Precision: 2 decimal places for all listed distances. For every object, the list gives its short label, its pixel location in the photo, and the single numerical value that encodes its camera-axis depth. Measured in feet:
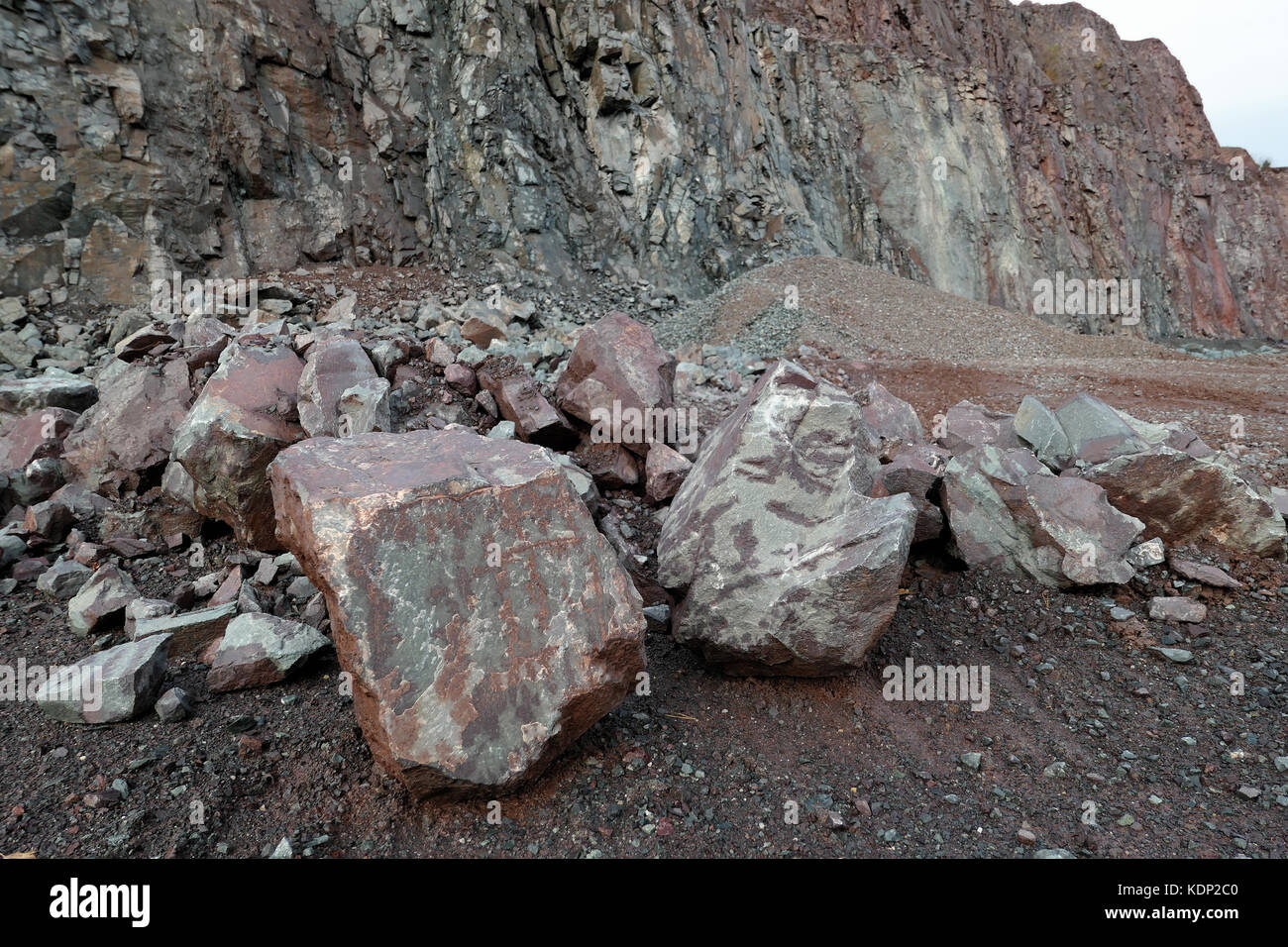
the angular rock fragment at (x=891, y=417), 19.03
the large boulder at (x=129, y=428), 17.99
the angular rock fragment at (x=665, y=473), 17.06
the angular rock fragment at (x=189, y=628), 12.19
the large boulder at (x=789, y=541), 11.16
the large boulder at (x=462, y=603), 8.66
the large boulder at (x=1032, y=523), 14.47
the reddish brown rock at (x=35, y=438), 19.01
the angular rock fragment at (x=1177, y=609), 13.80
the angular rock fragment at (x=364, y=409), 15.92
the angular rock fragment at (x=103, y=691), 10.59
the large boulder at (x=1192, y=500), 15.02
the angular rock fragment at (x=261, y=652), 11.34
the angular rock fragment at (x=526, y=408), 17.74
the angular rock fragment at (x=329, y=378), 16.16
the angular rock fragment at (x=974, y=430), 17.80
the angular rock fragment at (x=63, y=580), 14.99
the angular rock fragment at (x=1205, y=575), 14.35
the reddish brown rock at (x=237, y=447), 15.56
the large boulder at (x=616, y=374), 17.93
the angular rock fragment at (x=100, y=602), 13.55
